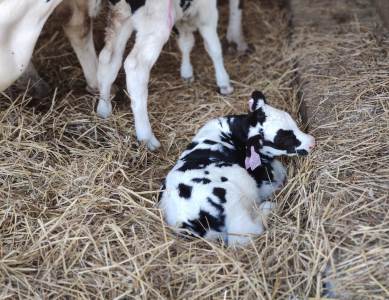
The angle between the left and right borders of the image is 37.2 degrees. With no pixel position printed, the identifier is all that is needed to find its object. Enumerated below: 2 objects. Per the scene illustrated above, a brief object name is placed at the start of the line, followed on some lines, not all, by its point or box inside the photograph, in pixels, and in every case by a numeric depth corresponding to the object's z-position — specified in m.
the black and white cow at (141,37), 3.79
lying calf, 3.08
